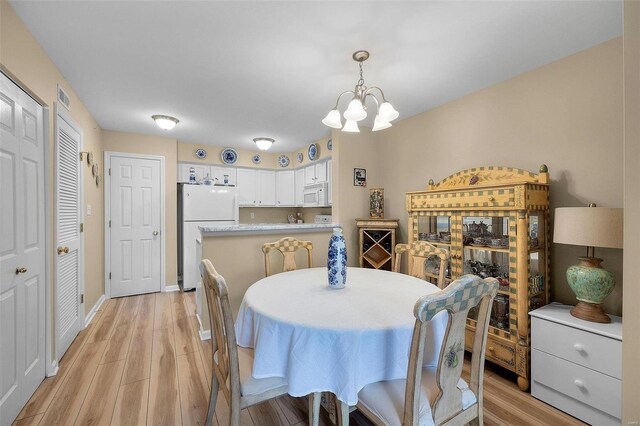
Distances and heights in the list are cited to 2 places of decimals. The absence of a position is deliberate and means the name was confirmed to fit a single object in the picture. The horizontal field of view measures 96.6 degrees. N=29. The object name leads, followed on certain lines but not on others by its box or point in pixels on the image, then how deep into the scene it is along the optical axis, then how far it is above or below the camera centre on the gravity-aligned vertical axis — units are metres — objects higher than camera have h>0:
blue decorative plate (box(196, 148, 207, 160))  4.71 +0.99
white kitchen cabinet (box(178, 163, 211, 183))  4.61 +0.70
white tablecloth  1.13 -0.54
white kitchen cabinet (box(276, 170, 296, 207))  5.41 +0.45
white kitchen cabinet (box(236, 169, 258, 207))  5.11 +0.46
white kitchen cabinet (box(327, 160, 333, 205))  4.36 +0.50
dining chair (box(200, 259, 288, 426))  1.17 -0.72
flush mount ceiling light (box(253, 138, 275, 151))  4.22 +1.04
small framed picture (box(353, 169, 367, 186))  3.72 +0.46
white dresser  1.59 -0.93
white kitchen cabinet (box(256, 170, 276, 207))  5.30 +0.46
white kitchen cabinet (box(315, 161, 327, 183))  4.51 +0.65
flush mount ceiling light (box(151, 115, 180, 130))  3.35 +1.09
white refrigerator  4.20 -0.02
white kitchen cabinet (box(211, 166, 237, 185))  4.86 +0.68
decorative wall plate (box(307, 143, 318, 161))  4.55 +0.98
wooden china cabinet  1.99 -0.25
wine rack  3.39 -0.37
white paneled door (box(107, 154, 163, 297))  3.97 -0.17
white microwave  4.46 +0.27
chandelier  1.94 +0.68
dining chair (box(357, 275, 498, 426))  1.00 -0.66
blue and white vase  1.71 -0.30
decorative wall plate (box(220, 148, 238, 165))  4.96 +1.00
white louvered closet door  2.31 -0.23
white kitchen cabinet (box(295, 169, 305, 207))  5.16 +0.48
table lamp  1.62 -0.19
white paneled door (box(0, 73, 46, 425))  1.56 -0.22
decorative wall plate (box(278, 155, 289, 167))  5.44 +0.98
